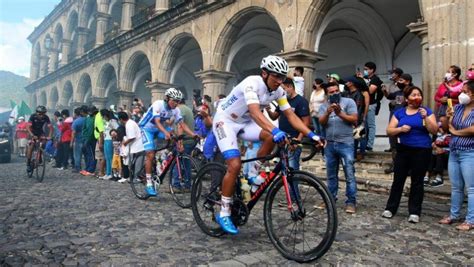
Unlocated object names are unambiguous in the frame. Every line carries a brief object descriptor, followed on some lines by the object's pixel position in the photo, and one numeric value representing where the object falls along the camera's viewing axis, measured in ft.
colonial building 23.24
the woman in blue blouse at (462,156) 14.19
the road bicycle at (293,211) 9.93
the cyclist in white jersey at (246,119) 11.59
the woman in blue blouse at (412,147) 15.20
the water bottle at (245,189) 12.41
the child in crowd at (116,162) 30.30
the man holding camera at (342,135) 16.71
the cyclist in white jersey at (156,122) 20.28
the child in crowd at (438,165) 20.31
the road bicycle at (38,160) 29.22
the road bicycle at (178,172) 18.65
